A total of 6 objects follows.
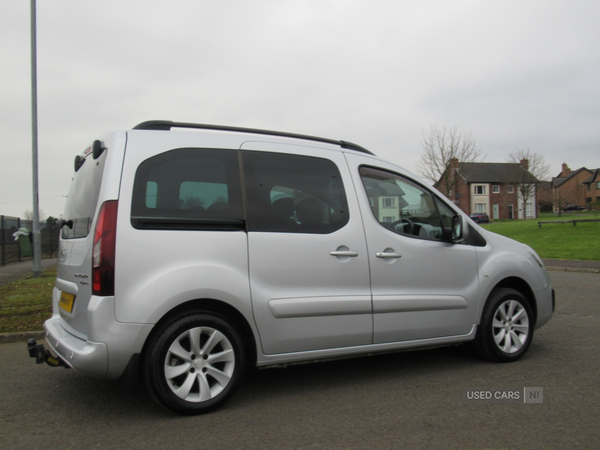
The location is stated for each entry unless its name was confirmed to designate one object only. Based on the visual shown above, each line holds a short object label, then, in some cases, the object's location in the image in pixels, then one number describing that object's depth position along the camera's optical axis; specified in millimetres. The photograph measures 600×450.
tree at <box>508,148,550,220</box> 51562
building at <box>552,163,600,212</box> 88562
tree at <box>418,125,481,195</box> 35094
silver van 3232
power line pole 13781
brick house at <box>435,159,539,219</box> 67125
